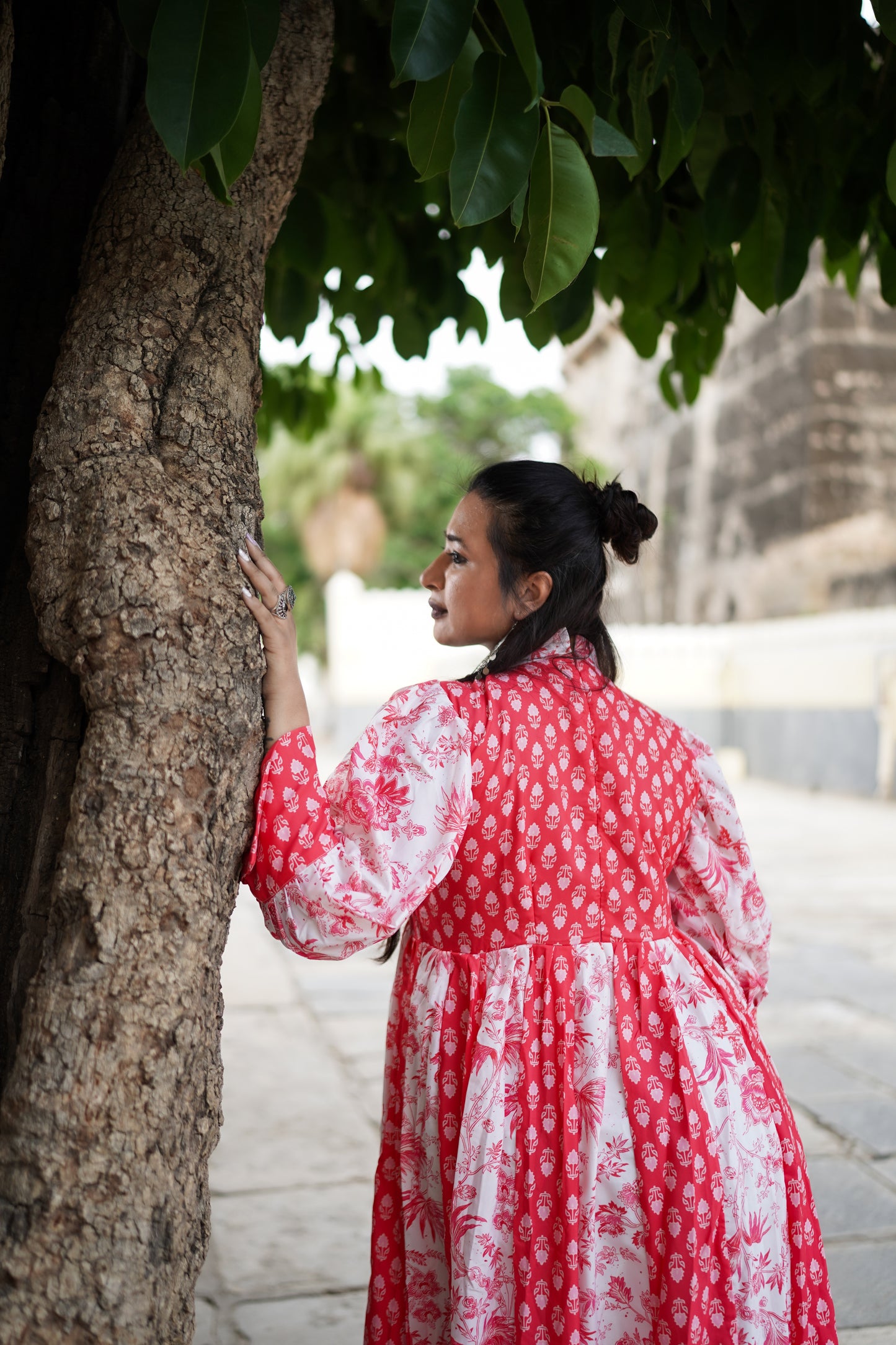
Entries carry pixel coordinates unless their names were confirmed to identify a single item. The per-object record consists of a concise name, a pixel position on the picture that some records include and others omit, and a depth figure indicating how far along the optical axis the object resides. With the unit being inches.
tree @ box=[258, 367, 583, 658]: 1030.4
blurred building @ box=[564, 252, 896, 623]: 676.7
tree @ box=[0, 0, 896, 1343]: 45.8
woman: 58.2
